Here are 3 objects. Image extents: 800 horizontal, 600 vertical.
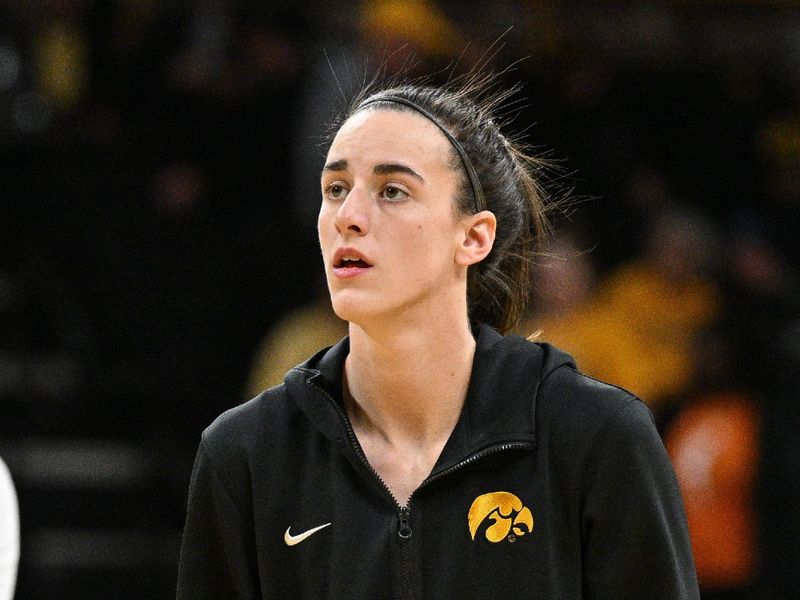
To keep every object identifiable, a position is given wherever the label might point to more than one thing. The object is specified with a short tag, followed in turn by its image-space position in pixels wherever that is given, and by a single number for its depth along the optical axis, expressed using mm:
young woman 6180
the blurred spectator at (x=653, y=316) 14156
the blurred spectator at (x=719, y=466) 13516
